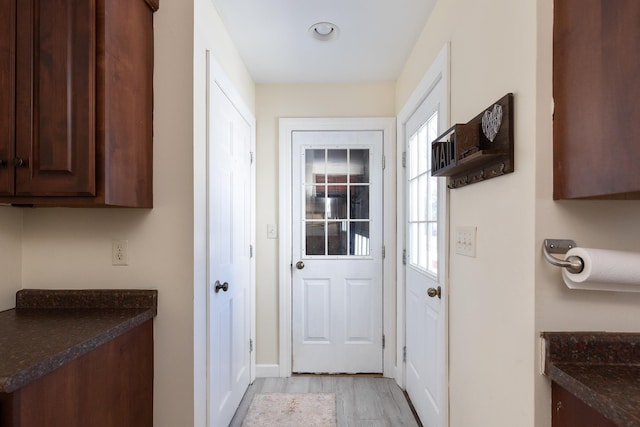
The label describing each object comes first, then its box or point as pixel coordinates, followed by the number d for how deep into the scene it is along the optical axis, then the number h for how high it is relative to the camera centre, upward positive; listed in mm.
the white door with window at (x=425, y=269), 1725 -327
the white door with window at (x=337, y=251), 2777 -304
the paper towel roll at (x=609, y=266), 866 -133
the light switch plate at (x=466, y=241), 1363 -113
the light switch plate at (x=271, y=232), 2779 -149
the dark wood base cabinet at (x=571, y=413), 807 -502
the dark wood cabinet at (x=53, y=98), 1211 +406
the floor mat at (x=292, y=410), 2143 -1294
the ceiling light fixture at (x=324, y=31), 2011 +1092
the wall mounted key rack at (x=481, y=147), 1100 +242
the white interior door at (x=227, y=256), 1781 -259
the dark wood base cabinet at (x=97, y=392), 909 -564
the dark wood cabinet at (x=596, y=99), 748 +276
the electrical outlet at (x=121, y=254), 1534 -181
